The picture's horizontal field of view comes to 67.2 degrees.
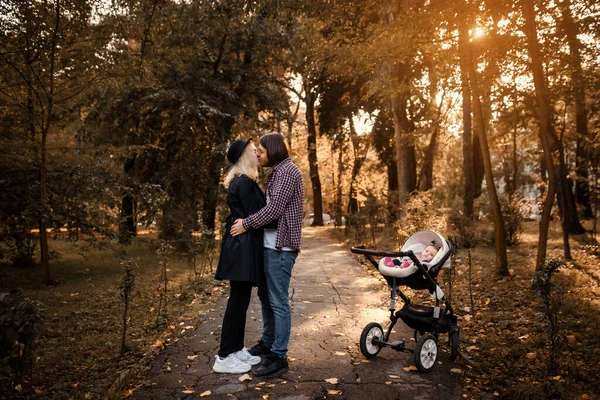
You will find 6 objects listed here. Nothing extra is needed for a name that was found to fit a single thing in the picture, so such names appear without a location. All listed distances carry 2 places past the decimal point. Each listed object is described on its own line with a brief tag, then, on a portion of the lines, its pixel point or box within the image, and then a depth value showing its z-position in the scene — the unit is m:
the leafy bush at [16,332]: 2.97
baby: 4.82
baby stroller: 4.57
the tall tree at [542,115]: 7.42
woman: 4.18
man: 4.18
